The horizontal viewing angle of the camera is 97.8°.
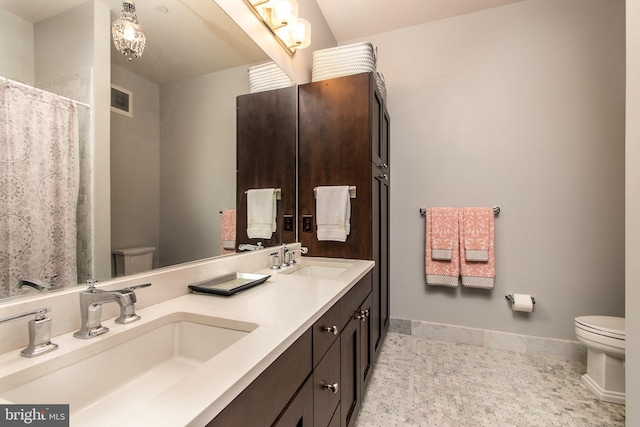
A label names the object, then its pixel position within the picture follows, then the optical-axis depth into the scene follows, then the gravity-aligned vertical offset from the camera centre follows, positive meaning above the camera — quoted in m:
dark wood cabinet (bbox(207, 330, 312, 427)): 0.49 -0.38
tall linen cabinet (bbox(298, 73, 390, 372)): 1.78 +0.34
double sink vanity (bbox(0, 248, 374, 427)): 0.48 -0.31
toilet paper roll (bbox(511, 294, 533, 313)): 2.09 -0.70
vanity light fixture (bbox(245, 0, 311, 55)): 1.51 +1.09
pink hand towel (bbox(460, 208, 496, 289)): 2.18 -0.30
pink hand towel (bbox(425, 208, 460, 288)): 2.26 -0.40
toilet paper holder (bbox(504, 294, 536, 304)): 2.18 -0.70
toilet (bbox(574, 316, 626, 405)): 1.58 -0.87
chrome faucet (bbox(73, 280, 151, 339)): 0.64 -0.22
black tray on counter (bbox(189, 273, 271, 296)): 0.98 -0.29
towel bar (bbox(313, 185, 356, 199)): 1.81 +0.12
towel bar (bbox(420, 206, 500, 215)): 2.21 -0.01
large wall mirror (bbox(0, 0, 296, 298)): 0.65 +0.29
